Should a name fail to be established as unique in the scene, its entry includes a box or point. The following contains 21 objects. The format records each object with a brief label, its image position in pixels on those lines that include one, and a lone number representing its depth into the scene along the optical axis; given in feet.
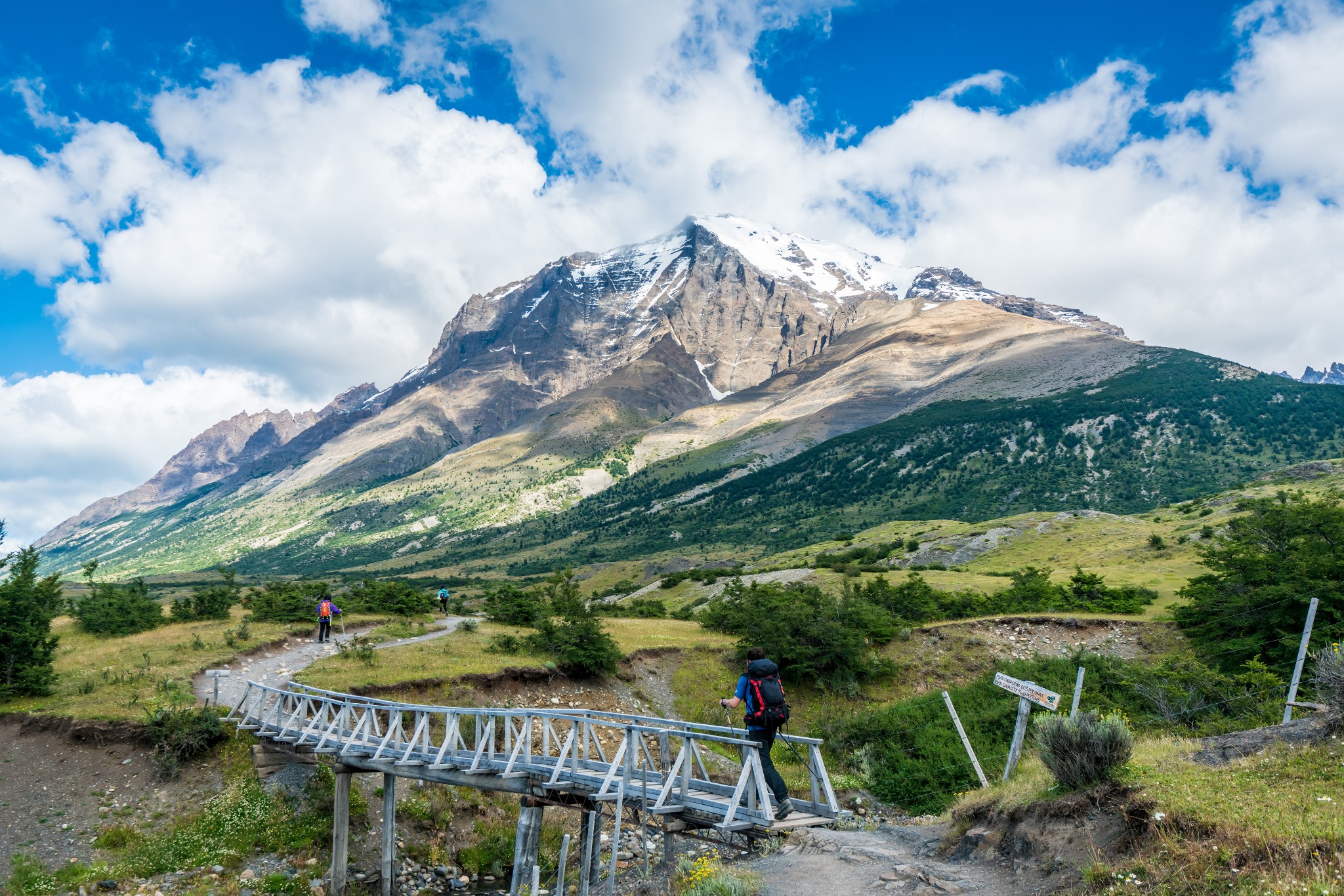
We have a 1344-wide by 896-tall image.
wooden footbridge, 40.24
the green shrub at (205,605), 126.21
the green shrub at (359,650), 92.32
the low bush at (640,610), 164.25
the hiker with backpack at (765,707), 39.17
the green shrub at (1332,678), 33.27
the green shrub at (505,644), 105.09
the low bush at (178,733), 66.18
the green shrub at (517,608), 134.31
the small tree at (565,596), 110.42
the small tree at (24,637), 75.10
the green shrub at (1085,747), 32.63
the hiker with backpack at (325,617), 104.78
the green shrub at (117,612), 113.39
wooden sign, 40.50
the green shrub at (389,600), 146.51
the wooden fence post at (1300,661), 45.52
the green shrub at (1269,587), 77.82
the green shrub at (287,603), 122.93
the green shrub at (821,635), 107.45
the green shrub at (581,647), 99.55
